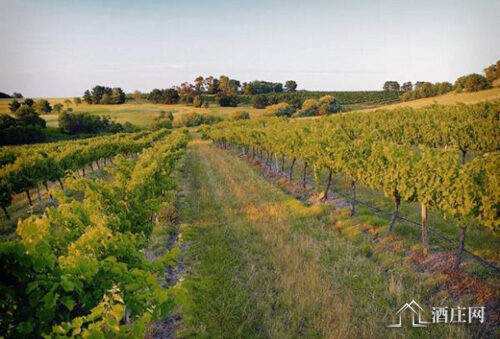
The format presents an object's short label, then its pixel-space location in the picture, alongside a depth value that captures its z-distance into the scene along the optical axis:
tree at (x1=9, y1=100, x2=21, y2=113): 90.74
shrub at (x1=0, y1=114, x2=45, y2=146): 60.03
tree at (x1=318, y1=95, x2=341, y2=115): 90.19
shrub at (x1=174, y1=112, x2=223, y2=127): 95.12
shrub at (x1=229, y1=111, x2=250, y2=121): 92.72
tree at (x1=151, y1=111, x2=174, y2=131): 87.62
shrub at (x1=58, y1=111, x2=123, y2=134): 75.19
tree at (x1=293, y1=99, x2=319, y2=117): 93.38
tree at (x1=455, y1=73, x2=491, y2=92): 68.19
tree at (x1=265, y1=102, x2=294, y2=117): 94.25
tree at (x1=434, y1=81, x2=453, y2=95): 83.44
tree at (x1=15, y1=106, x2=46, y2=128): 71.38
